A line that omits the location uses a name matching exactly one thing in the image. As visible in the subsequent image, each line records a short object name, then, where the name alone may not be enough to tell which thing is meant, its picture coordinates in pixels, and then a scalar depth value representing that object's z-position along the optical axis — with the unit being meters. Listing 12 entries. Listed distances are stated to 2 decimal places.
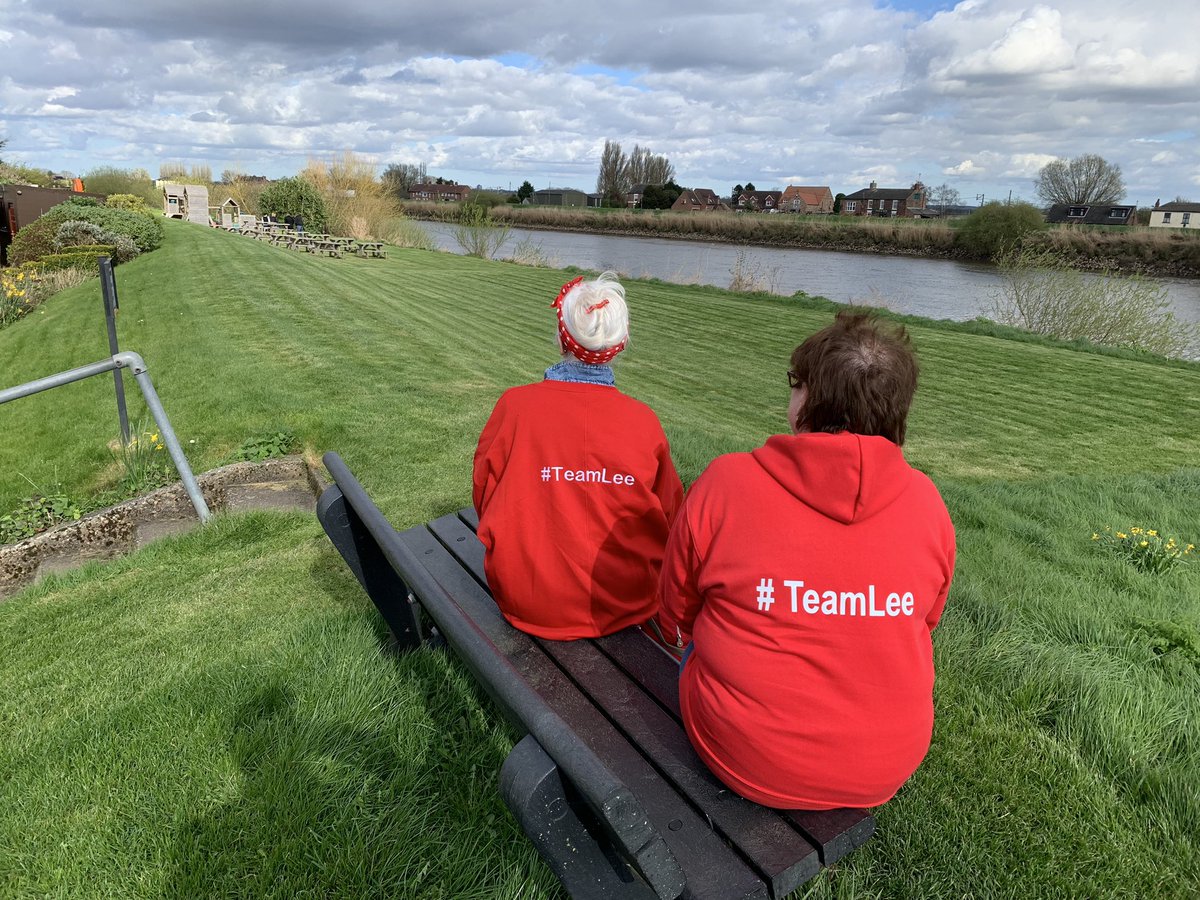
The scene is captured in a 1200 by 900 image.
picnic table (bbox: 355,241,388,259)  26.63
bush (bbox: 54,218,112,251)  18.92
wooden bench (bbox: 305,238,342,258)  25.75
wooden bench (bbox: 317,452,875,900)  1.24
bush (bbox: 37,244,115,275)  17.66
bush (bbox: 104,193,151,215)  30.43
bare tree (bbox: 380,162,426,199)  39.28
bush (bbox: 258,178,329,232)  36.03
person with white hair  2.27
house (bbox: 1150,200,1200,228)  73.81
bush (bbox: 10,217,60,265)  19.34
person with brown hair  1.56
